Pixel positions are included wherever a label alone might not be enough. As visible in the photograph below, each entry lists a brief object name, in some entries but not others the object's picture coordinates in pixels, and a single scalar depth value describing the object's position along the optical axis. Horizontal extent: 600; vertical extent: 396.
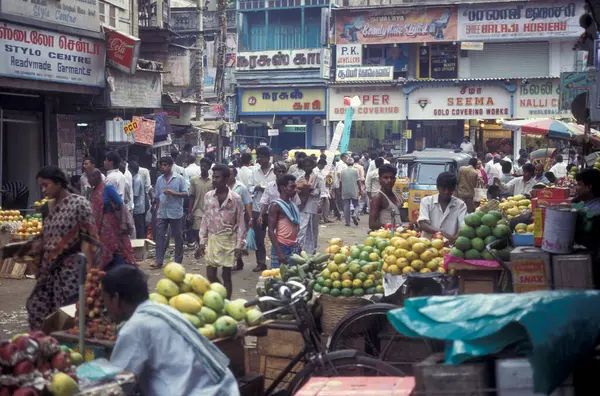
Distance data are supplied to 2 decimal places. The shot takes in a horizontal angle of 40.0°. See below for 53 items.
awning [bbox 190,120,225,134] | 27.28
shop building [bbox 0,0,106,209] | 14.22
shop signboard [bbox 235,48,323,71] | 41.06
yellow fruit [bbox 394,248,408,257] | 6.91
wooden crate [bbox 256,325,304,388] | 6.42
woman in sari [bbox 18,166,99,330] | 6.67
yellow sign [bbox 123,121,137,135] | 17.62
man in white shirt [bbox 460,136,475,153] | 33.58
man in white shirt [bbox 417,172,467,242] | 8.49
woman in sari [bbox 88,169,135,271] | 9.04
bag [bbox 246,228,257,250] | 13.35
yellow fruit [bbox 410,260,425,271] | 6.87
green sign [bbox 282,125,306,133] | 43.10
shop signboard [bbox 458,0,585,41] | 37.72
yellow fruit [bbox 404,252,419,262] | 6.89
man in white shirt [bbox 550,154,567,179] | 18.61
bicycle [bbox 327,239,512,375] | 6.30
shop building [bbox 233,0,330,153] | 41.31
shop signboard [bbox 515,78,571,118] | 37.91
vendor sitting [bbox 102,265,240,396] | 4.06
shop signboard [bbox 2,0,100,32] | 14.32
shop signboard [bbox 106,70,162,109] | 16.90
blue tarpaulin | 3.47
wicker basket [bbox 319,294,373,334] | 6.75
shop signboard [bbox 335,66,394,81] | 39.44
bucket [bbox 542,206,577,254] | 5.48
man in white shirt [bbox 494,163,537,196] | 14.43
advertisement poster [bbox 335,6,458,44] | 38.91
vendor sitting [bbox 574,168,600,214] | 7.21
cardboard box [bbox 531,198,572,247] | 5.78
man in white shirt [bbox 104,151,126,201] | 13.41
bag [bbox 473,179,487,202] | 18.09
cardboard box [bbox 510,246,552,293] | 5.50
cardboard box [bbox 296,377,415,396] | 4.10
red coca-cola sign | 16.67
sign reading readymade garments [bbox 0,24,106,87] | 13.95
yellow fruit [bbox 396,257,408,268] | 6.80
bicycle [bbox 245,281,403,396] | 5.15
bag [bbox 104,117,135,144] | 17.47
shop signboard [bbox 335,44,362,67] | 40.25
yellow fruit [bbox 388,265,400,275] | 6.80
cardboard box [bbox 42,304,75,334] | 5.98
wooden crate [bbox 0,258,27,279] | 12.94
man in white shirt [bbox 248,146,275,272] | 13.36
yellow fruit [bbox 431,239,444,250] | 7.19
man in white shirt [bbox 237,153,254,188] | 16.16
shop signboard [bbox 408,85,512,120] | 38.47
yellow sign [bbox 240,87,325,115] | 41.41
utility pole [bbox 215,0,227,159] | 32.29
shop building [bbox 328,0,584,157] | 37.97
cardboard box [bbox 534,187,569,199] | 7.36
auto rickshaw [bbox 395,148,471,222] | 19.03
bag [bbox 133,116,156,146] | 18.02
